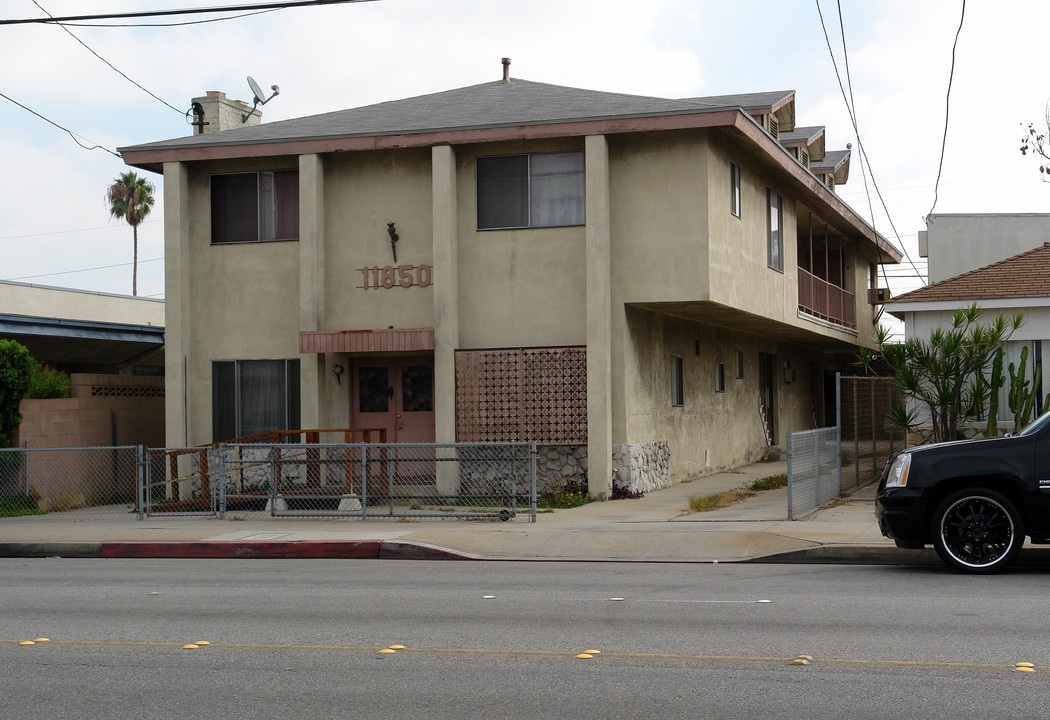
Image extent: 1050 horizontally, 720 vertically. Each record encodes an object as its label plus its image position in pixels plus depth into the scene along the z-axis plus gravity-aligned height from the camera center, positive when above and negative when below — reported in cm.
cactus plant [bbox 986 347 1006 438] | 1853 +30
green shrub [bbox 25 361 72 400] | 2195 +69
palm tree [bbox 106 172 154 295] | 6894 +1271
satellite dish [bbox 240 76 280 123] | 2638 +711
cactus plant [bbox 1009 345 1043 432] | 1864 +16
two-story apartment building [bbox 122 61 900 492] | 1997 +263
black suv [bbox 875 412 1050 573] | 1159 -88
